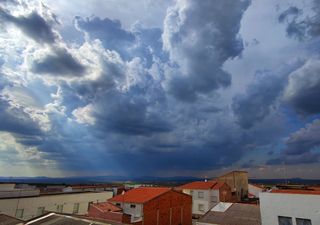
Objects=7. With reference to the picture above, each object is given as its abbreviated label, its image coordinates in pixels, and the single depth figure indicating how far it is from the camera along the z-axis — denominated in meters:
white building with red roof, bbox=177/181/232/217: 61.16
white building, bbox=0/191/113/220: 38.50
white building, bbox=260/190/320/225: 20.39
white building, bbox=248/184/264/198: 80.63
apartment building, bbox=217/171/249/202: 76.25
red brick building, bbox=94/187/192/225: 40.75
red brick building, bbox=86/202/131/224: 37.41
